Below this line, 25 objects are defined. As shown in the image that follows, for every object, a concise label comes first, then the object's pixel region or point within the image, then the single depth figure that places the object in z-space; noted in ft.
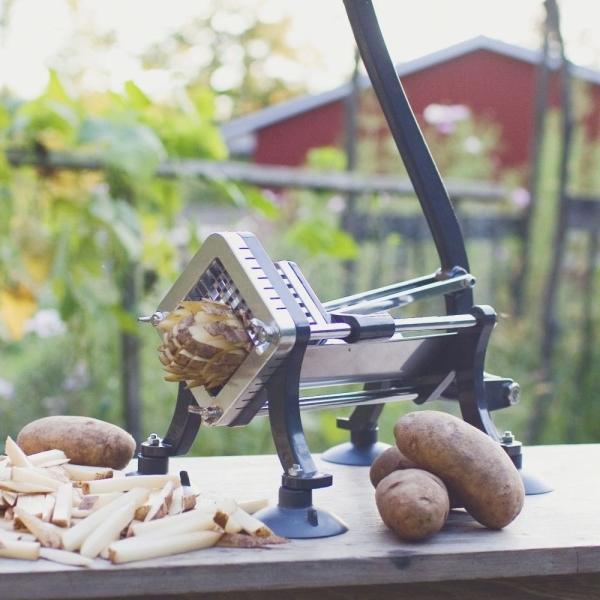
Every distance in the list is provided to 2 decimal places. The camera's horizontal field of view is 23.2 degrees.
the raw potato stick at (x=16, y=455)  3.65
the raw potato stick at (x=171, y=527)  3.29
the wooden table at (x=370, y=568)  3.14
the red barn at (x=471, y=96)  30.73
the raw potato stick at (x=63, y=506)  3.35
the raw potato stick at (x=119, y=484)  3.59
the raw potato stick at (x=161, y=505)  3.39
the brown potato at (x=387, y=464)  3.69
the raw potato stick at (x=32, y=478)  3.54
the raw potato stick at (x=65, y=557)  3.16
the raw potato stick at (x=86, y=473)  3.74
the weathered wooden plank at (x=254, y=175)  6.72
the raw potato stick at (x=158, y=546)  3.17
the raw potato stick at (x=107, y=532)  3.22
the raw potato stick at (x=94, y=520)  3.25
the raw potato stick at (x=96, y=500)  3.45
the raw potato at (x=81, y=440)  3.89
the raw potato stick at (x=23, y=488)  3.51
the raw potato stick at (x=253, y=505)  3.58
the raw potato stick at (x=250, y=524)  3.36
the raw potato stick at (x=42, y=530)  3.25
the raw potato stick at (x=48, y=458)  3.77
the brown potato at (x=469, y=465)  3.50
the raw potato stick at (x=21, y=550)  3.19
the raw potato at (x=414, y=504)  3.38
